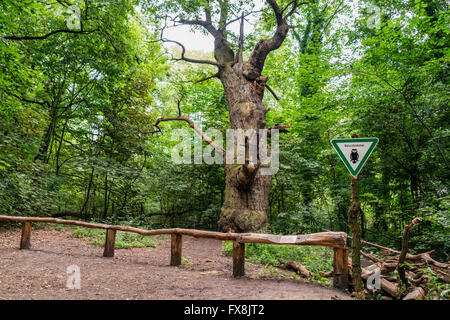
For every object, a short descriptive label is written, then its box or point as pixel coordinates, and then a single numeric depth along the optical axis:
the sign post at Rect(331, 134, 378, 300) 2.63
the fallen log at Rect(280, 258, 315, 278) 3.97
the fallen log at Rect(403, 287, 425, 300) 2.99
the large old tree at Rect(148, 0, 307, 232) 6.74
